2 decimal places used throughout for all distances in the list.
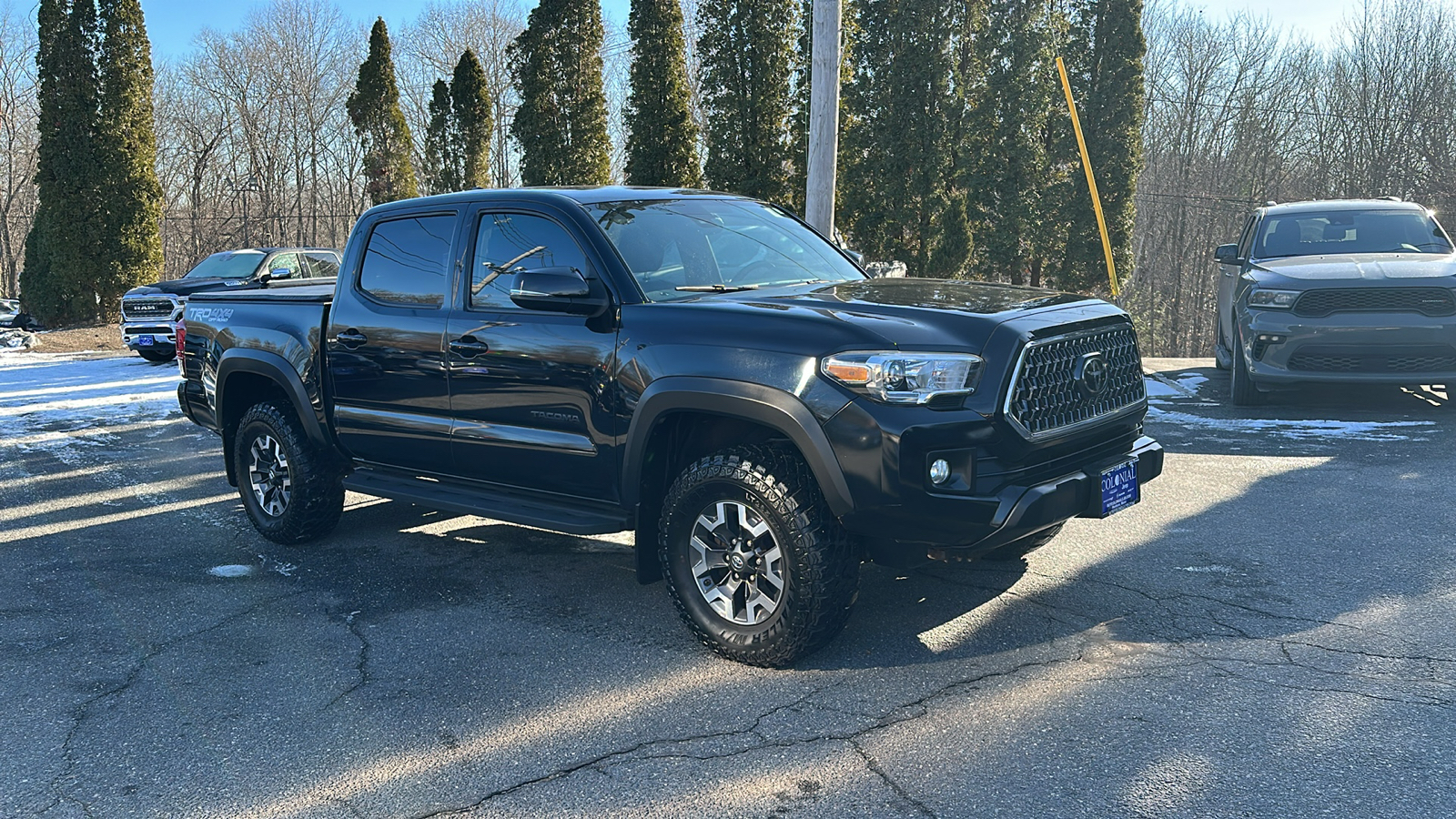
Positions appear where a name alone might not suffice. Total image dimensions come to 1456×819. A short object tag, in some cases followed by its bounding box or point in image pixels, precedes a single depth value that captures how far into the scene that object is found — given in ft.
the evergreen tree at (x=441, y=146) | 87.10
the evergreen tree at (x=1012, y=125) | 58.95
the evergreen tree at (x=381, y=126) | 82.48
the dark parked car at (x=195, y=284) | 52.47
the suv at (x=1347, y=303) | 28.66
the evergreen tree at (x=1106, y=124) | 60.49
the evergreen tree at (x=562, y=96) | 72.23
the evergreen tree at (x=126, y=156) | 70.13
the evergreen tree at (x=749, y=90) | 63.21
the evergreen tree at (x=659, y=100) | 67.82
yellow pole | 41.32
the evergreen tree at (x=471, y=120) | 85.56
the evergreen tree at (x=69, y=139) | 69.46
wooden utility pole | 33.12
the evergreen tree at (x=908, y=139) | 59.88
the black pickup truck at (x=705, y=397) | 12.53
